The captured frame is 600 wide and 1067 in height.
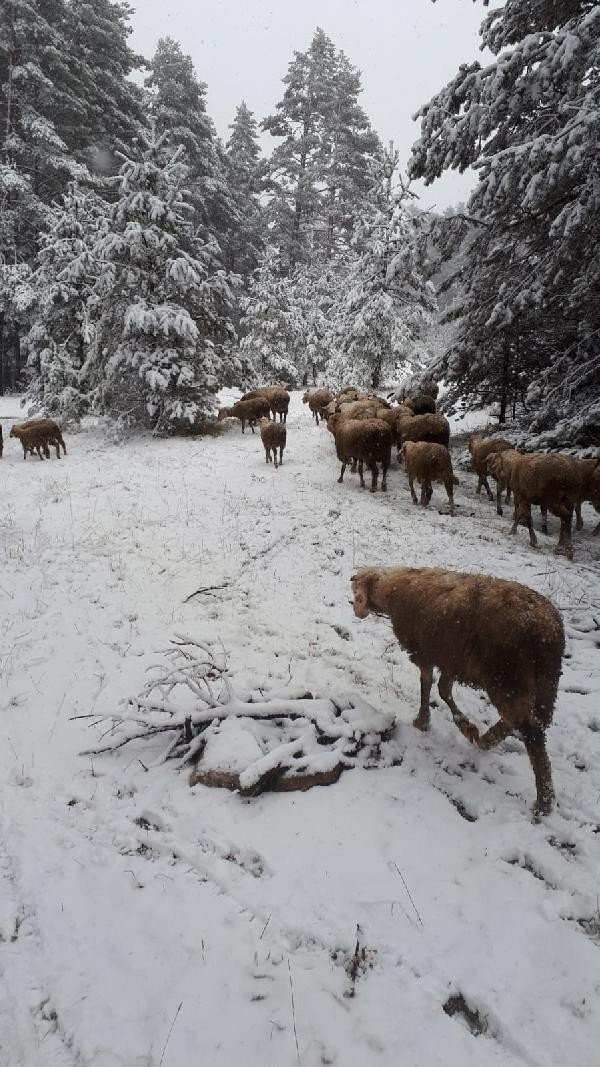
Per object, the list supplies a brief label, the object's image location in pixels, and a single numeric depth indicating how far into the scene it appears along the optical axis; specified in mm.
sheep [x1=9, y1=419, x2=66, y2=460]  13312
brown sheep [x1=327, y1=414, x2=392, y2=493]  10703
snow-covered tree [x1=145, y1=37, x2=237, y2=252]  27953
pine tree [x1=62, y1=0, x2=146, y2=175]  23172
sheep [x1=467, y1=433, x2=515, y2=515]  10281
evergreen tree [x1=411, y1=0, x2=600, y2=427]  6574
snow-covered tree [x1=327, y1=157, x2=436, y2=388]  21328
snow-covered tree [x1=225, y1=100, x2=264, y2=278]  33688
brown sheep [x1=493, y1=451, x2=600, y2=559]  7262
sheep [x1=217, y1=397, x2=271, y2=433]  17734
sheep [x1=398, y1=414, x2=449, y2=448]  12055
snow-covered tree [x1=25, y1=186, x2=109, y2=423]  16531
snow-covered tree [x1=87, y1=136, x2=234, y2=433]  15062
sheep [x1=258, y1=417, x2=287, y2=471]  12734
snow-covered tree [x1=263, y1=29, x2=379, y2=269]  33531
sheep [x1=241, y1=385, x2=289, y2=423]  19000
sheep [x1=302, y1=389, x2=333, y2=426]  20047
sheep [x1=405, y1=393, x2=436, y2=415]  14752
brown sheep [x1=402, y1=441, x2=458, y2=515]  9555
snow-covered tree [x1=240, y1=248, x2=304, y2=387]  25438
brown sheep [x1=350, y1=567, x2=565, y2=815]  3131
